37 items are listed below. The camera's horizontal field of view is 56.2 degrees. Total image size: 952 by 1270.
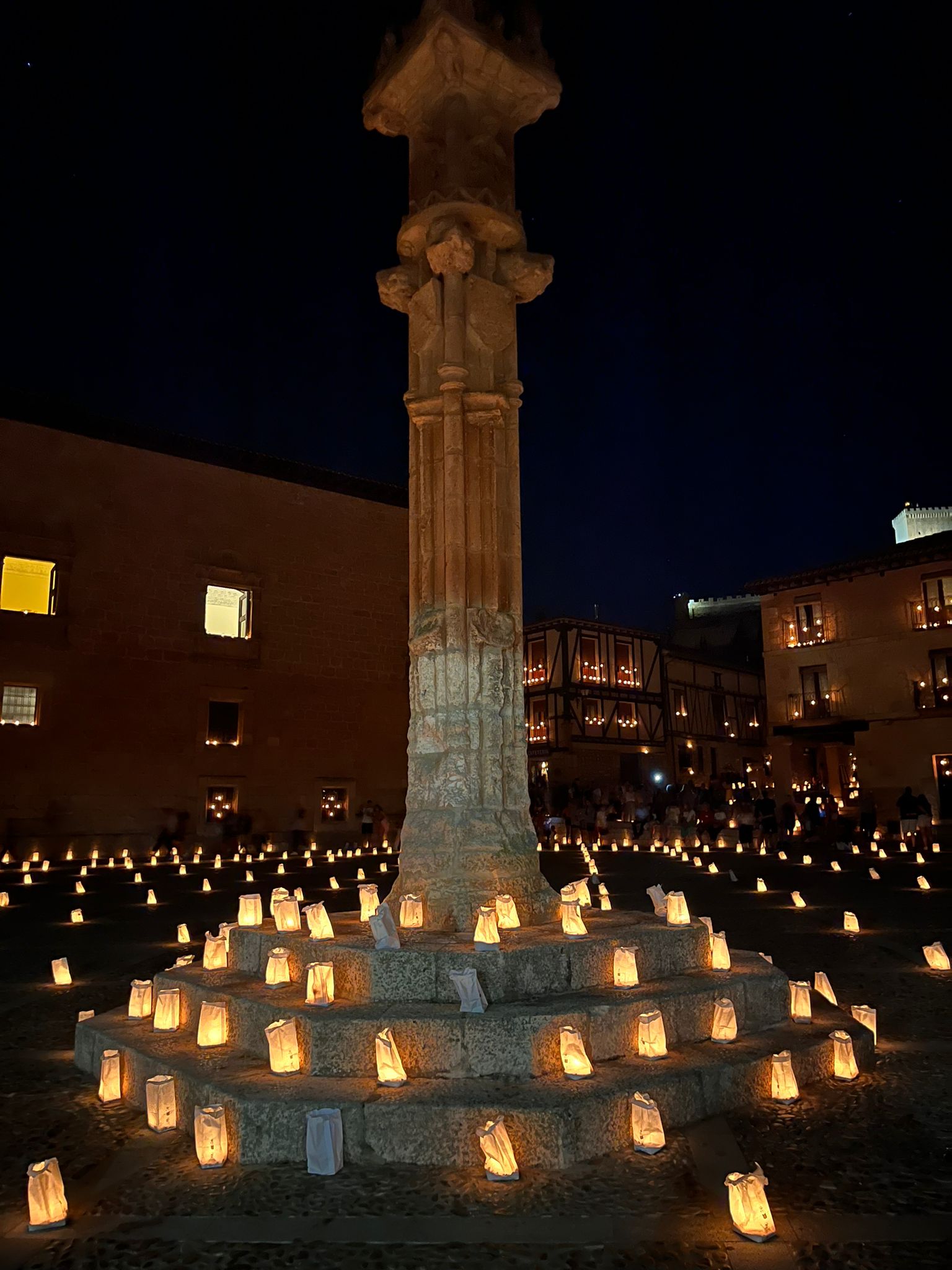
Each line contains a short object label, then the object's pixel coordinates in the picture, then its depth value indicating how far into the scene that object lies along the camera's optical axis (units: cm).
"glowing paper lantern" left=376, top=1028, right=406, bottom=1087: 397
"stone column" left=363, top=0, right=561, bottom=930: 593
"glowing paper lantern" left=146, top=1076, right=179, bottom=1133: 396
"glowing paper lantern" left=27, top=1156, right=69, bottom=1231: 305
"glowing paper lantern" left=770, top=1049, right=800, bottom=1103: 421
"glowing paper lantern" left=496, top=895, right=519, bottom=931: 551
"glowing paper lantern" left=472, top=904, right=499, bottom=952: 483
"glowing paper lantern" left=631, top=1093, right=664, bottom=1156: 363
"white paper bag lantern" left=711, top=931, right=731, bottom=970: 527
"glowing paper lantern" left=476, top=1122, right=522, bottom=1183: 341
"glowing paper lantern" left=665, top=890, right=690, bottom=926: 559
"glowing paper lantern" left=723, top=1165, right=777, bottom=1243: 291
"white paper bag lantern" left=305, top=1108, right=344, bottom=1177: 348
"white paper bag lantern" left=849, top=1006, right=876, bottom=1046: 502
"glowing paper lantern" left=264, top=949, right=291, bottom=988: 495
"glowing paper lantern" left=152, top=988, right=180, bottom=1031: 489
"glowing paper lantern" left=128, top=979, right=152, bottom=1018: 511
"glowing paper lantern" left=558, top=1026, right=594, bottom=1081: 402
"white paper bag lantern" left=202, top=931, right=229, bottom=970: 570
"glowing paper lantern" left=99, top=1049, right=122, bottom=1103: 435
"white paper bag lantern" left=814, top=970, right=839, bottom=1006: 548
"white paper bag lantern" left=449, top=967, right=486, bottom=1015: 430
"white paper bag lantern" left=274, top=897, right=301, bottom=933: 568
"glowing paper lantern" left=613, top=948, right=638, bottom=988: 482
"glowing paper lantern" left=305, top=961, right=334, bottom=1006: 451
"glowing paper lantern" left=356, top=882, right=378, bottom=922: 588
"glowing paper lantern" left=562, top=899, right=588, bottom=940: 530
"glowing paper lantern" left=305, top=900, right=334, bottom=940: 543
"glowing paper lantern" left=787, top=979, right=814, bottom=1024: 495
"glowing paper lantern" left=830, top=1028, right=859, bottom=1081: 445
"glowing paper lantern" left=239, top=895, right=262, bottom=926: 641
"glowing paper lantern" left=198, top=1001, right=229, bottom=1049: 459
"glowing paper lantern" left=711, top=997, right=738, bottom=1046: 460
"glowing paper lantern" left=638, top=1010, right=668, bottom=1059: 430
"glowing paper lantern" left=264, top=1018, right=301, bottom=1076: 411
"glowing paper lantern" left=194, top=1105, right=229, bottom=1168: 356
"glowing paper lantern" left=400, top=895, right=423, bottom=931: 562
